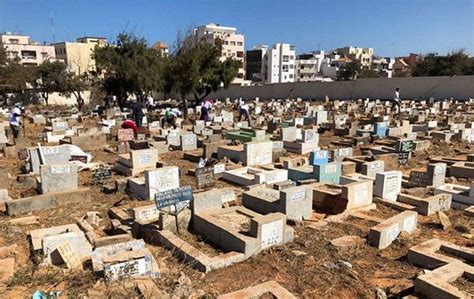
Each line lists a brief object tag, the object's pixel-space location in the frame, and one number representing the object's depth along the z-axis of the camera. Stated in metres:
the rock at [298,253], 4.38
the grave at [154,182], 6.82
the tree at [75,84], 29.84
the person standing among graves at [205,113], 16.72
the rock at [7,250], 4.42
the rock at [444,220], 5.35
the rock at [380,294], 3.48
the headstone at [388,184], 6.63
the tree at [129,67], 22.58
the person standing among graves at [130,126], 11.96
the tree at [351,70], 62.12
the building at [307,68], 83.64
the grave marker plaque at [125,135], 11.61
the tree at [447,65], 42.09
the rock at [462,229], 5.22
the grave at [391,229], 4.65
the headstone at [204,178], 7.45
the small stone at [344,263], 4.09
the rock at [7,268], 3.77
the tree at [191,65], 19.53
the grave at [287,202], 5.42
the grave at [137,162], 8.49
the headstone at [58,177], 6.74
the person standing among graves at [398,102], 20.30
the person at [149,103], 25.51
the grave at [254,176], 7.54
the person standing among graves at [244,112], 16.68
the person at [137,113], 15.07
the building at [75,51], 62.28
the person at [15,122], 13.12
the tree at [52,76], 31.16
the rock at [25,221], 5.58
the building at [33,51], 64.56
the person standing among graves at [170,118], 16.41
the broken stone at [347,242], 4.60
